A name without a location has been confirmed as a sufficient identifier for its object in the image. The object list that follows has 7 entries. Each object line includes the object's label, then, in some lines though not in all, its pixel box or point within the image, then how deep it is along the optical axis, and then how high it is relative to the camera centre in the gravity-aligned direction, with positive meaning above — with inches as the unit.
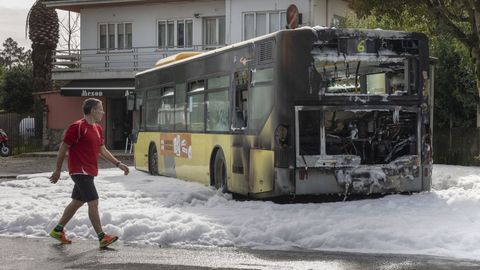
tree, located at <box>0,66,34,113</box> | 1726.1 +67.3
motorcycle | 1259.8 -48.4
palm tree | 1533.0 +176.6
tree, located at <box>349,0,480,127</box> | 657.0 +100.9
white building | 1243.2 +161.5
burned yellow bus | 442.0 +3.0
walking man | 352.2 -20.3
